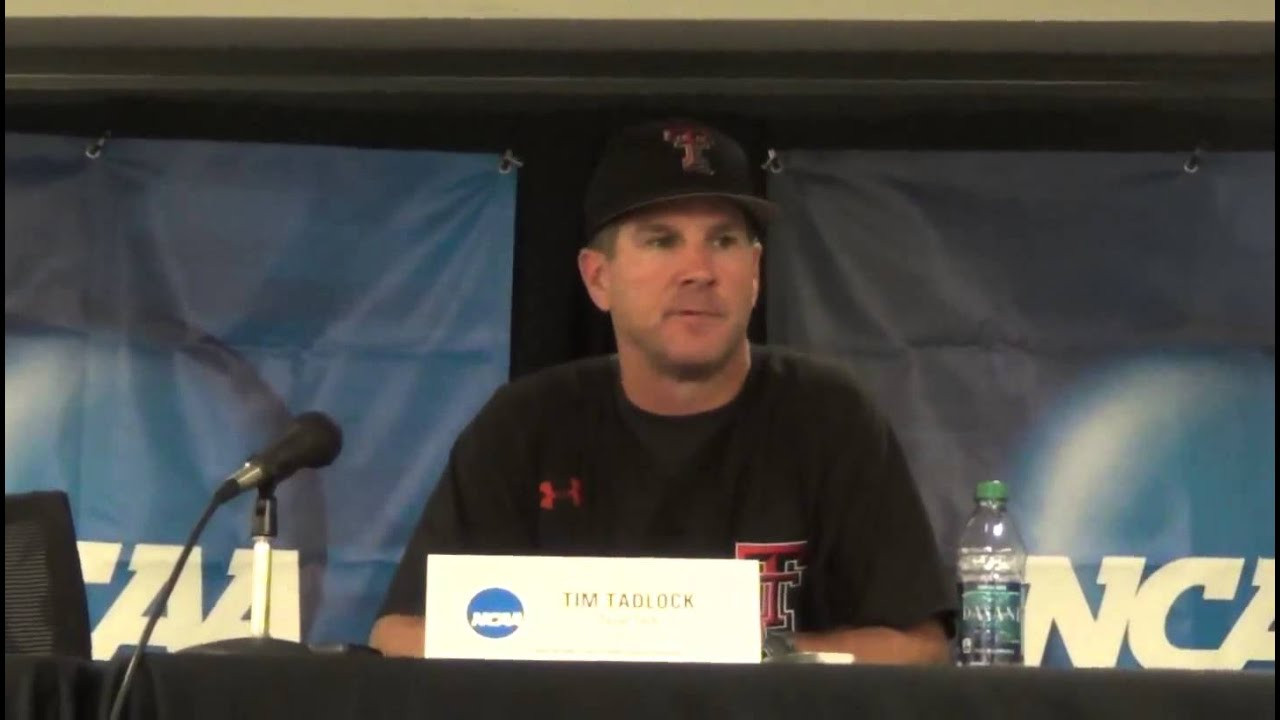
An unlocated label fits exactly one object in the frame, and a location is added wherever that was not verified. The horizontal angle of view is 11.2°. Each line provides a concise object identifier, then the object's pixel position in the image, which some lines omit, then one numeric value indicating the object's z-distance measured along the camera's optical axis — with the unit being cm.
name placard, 673
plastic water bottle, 718
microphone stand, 693
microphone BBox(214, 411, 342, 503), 693
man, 741
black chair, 682
